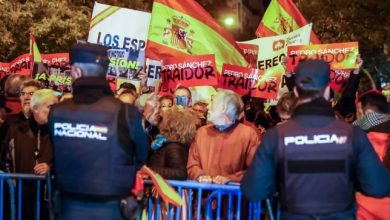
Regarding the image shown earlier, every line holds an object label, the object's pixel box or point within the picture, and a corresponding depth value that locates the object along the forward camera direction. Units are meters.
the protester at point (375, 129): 5.50
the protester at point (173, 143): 5.82
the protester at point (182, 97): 8.49
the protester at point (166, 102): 8.04
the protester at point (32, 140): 6.22
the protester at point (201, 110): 8.21
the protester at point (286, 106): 6.58
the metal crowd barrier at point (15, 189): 5.74
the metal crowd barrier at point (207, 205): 5.53
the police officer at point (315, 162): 4.20
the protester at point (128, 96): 7.39
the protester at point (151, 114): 6.74
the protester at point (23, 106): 6.64
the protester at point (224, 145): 5.86
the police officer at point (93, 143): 4.46
